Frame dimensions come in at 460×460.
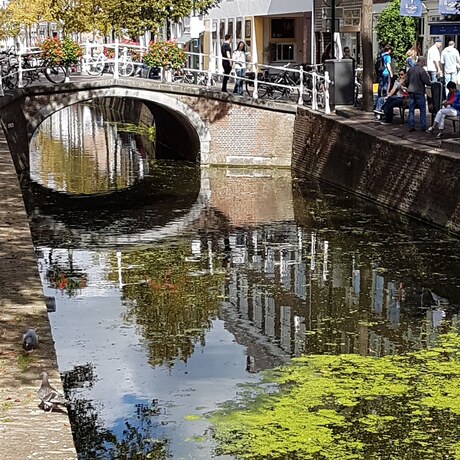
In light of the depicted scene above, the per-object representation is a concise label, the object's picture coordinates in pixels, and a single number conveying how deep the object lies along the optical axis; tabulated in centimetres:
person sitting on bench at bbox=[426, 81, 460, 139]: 2388
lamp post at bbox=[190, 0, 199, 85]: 3614
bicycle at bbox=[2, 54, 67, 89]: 3209
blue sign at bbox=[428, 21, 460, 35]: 3166
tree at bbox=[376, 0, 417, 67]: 3450
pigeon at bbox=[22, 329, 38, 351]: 992
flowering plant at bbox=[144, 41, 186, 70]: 3359
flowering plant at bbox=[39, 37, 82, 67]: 3284
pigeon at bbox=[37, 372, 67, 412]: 868
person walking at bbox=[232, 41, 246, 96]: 3372
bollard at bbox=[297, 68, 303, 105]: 3159
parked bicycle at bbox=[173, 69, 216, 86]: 3558
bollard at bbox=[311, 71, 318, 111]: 3061
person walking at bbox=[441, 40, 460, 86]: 2789
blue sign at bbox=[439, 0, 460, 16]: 2915
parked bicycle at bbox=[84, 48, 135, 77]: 3306
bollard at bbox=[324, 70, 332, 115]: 3015
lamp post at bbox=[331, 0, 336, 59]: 3111
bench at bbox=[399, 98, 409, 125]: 2694
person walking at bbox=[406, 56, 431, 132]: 2483
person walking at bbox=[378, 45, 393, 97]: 2923
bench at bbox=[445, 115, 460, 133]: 2336
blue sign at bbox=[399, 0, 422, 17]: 3216
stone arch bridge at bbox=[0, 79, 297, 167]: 3234
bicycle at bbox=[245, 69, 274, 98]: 3403
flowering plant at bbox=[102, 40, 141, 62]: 3478
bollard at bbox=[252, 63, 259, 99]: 3288
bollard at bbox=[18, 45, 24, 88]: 3200
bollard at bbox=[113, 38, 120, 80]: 3262
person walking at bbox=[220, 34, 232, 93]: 3322
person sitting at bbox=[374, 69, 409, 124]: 2669
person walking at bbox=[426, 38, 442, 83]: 2895
